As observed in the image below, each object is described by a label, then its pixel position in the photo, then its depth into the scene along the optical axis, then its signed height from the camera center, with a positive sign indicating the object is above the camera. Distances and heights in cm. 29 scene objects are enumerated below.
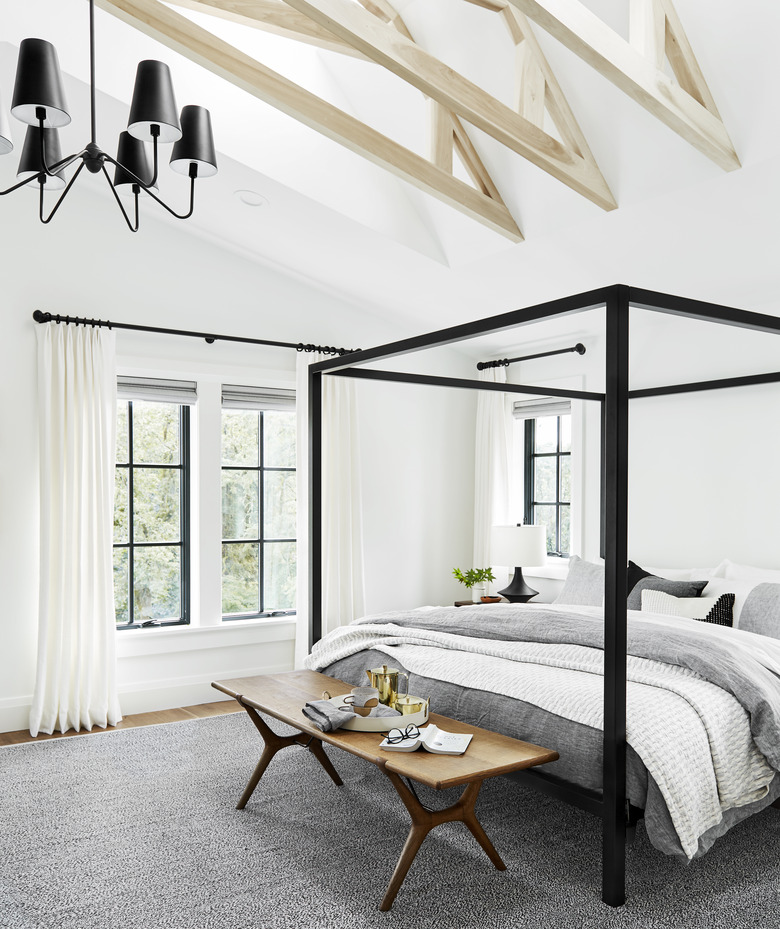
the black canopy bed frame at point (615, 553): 226 -26
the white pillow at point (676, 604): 368 -67
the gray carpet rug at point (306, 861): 228 -133
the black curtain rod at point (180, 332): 425 +77
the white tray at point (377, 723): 267 -89
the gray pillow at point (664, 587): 387 -62
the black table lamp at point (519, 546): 484 -51
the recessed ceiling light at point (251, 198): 396 +136
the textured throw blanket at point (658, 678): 235 -77
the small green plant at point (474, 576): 525 -76
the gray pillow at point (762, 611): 347 -66
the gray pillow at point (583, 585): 427 -67
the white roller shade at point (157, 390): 458 +43
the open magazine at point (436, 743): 243 -89
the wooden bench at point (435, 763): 228 -91
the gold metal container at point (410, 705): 273 -85
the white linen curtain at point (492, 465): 562 -1
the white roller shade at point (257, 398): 489 +41
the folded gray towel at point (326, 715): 265 -87
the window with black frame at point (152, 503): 465 -25
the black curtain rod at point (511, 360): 510 +74
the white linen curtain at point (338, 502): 505 -26
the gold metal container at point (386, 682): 286 -81
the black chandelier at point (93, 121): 210 +99
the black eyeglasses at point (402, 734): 252 -88
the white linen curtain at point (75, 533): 415 -39
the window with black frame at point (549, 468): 542 -3
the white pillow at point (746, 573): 387 -55
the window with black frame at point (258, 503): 498 -26
